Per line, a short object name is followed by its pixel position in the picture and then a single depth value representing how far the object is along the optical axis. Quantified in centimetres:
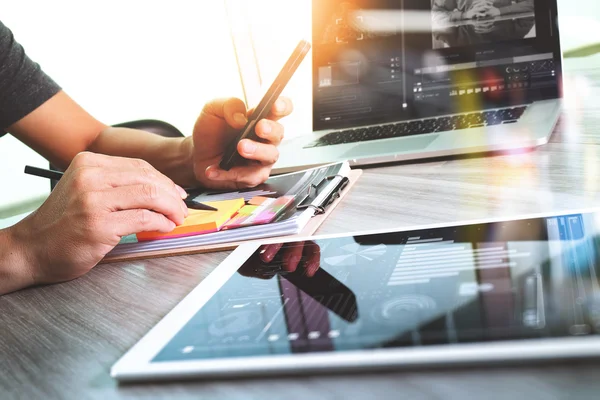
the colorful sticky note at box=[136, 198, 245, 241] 74
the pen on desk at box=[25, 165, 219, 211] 82
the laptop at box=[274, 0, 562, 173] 125
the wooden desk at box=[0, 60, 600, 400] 33
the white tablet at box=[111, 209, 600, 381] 35
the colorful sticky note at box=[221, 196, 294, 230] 74
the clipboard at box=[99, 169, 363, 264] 71
